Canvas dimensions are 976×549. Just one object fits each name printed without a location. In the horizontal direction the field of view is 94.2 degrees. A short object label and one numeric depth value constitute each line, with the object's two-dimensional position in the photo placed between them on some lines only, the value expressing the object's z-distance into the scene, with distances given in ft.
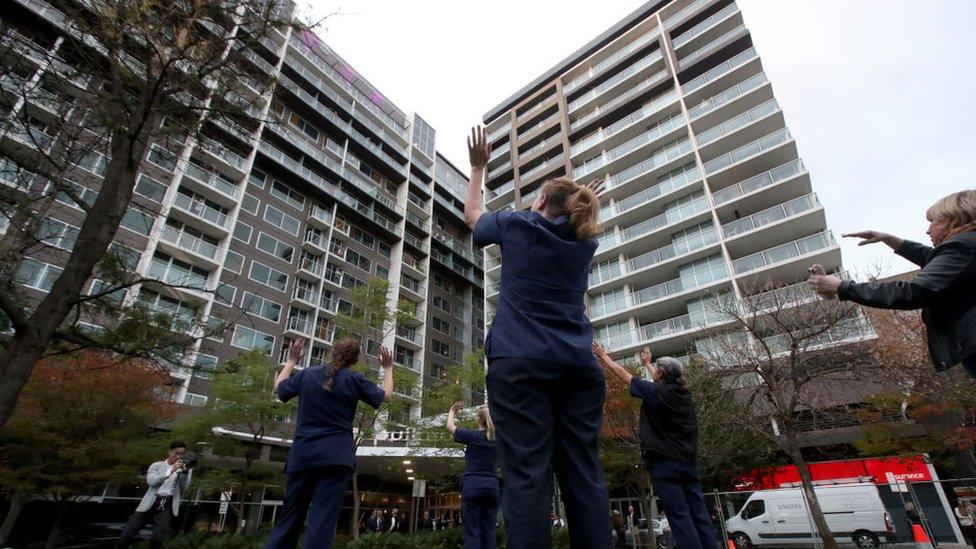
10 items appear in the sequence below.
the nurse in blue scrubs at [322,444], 10.39
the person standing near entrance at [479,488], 17.85
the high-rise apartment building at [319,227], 97.19
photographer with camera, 18.02
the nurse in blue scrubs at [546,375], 5.54
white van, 47.65
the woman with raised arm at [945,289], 7.65
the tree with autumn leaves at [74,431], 40.11
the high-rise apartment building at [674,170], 97.19
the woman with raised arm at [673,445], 12.45
